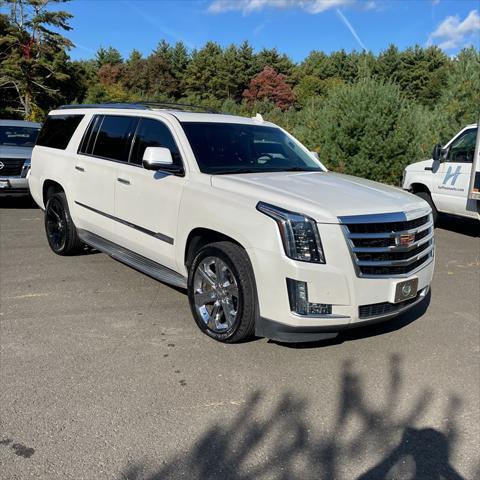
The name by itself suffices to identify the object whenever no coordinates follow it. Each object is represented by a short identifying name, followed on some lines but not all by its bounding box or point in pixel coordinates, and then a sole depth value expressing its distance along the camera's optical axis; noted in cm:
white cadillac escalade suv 358
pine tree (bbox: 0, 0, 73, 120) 3478
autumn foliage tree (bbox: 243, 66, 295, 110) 6316
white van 857
